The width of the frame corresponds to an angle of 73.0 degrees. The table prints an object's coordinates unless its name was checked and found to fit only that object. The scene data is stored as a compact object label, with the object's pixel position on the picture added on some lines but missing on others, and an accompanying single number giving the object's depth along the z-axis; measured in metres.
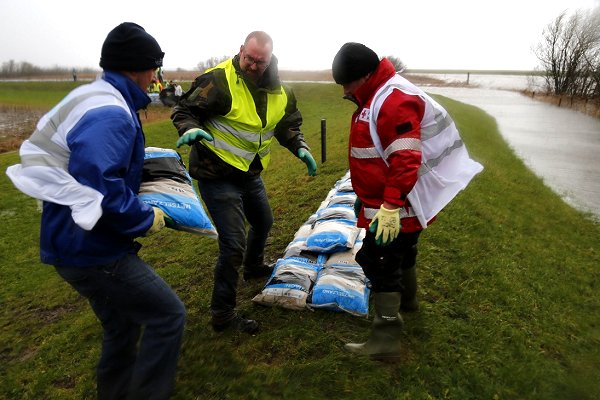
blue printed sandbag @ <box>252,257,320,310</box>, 3.44
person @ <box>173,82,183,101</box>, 16.18
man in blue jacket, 1.77
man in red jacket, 2.31
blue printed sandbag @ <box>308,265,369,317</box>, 3.31
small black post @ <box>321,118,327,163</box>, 8.84
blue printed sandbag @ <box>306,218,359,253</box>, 3.86
